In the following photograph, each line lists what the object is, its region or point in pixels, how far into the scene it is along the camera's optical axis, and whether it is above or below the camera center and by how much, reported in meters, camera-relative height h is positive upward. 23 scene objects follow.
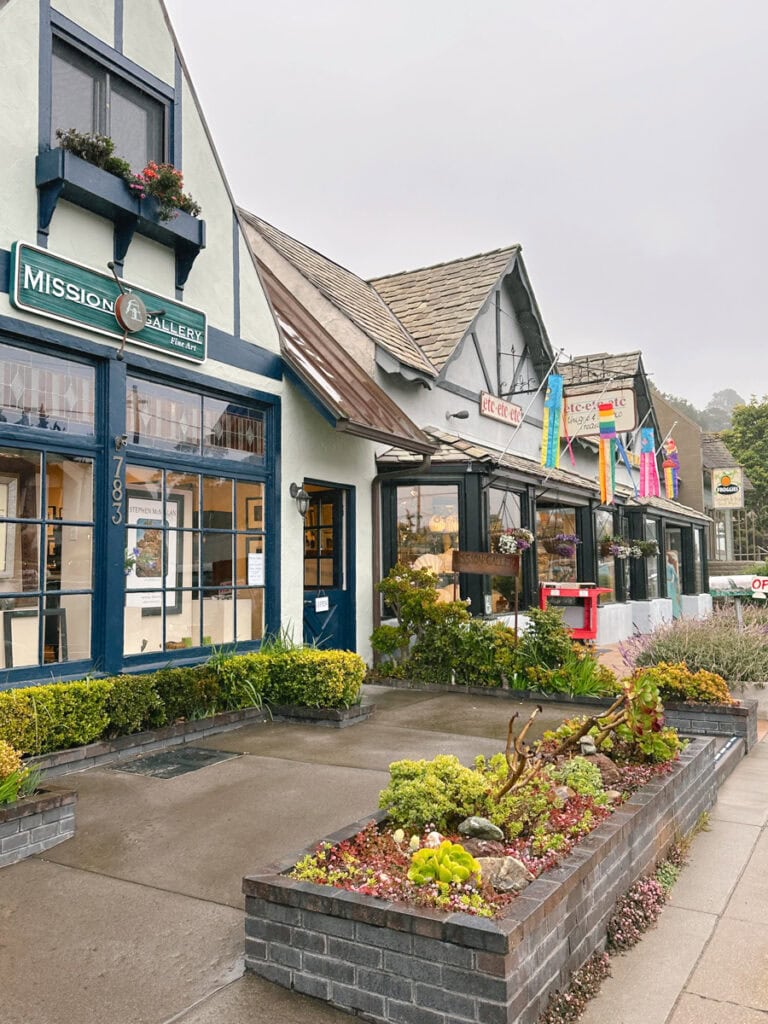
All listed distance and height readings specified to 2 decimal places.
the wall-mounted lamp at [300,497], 9.61 +0.85
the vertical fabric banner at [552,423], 14.04 +2.53
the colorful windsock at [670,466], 23.88 +2.91
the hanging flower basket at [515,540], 12.11 +0.35
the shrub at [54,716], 5.85 -1.15
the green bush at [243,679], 8.01 -1.18
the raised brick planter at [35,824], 4.46 -1.52
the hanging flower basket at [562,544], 15.74 +0.36
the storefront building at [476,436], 11.92 +2.56
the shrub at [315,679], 8.23 -1.22
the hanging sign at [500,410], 15.13 +3.10
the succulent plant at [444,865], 3.18 -1.26
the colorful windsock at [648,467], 18.19 +2.28
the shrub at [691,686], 7.46 -1.23
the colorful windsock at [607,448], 15.24 +2.26
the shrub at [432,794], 3.94 -1.20
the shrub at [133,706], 6.64 -1.21
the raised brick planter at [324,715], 8.17 -1.60
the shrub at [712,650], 8.59 -1.03
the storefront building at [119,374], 6.65 +1.93
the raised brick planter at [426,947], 2.76 -1.48
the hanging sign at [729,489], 31.58 +2.89
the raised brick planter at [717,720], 7.29 -1.53
